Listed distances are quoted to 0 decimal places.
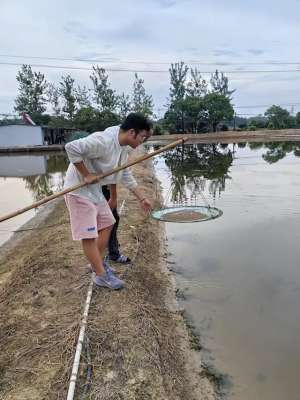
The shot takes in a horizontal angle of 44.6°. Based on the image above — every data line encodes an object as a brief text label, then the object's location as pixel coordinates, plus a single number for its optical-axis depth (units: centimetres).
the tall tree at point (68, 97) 3953
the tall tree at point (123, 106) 4459
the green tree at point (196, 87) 5046
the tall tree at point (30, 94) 4119
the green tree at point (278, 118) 4798
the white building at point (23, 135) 3023
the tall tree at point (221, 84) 5684
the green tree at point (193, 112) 4166
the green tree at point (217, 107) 4159
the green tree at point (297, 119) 4984
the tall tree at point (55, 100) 4297
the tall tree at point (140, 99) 4752
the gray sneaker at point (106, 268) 324
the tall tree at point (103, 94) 4075
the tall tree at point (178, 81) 5003
